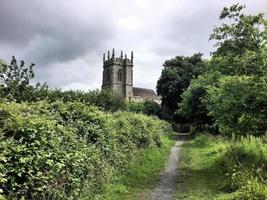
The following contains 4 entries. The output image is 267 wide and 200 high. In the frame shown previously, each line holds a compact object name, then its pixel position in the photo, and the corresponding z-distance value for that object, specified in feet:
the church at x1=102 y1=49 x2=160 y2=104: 262.70
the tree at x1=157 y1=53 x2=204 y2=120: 144.90
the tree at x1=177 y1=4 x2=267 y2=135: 32.76
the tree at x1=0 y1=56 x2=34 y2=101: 52.51
